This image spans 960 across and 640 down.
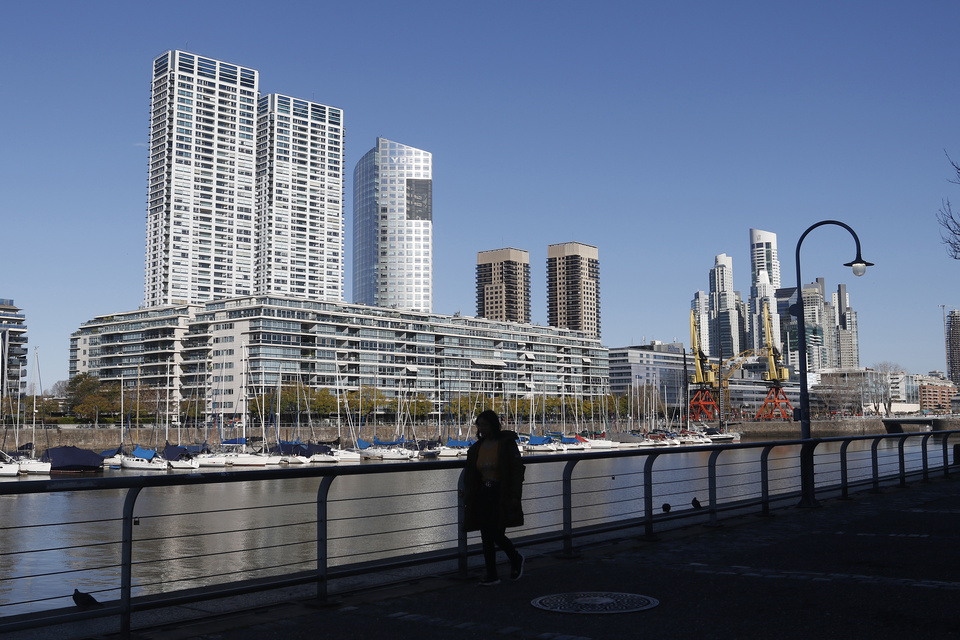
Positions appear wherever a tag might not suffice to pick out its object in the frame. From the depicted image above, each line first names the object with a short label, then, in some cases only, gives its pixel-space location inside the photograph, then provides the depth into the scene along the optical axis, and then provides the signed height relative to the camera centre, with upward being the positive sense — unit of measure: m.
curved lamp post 15.29 -0.03
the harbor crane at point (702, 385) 161.50 +2.88
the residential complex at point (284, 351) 151.50 +10.50
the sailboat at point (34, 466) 67.50 -4.11
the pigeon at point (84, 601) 7.23 -1.60
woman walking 8.55 -0.82
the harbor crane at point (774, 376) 160.73 +4.20
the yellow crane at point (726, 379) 191.00 +4.47
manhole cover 7.23 -1.67
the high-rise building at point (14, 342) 180.75 +14.89
